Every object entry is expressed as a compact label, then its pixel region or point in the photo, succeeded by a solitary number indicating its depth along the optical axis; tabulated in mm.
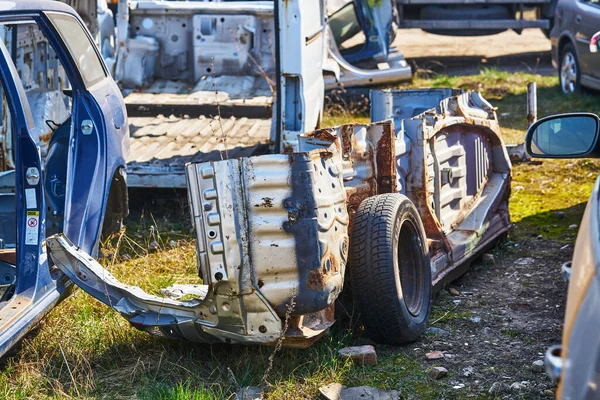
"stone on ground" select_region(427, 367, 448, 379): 7000
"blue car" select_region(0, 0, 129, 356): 7070
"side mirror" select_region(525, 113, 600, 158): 5837
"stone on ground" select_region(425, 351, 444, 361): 7346
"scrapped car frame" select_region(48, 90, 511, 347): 6431
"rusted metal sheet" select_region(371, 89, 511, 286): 8560
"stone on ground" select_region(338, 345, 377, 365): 7173
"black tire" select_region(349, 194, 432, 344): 7199
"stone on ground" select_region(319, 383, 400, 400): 6659
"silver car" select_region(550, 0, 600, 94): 16876
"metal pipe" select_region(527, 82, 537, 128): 11251
